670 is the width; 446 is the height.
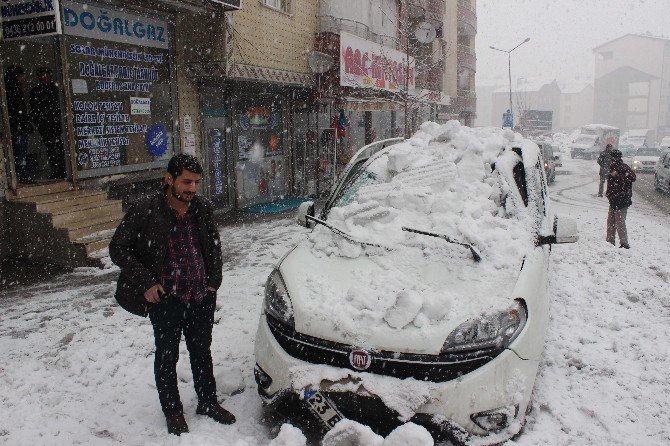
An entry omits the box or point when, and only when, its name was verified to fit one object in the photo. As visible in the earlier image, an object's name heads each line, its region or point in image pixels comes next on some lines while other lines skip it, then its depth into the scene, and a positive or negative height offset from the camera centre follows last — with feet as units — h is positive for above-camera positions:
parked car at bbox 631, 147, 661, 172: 93.91 -5.84
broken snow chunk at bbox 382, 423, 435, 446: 9.34 -5.26
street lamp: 126.75 +20.47
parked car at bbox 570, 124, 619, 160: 137.08 -2.83
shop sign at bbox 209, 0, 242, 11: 34.57 +8.75
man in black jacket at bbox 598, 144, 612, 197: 56.03 -3.90
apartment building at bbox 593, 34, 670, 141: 268.62 +22.21
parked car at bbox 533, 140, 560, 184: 68.74 -3.85
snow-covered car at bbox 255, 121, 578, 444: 10.06 -3.50
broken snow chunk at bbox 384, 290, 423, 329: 10.42 -3.43
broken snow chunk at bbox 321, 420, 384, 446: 9.57 -5.36
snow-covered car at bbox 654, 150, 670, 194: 61.82 -5.31
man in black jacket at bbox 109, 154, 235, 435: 10.80 -2.79
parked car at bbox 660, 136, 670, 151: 136.77 -3.51
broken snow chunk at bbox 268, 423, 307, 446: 10.03 -5.62
